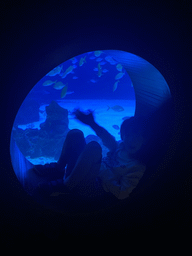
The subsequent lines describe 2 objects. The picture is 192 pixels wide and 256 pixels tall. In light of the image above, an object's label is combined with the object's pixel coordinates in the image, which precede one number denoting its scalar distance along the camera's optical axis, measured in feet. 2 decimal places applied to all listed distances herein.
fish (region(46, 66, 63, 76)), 27.83
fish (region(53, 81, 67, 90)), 26.35
